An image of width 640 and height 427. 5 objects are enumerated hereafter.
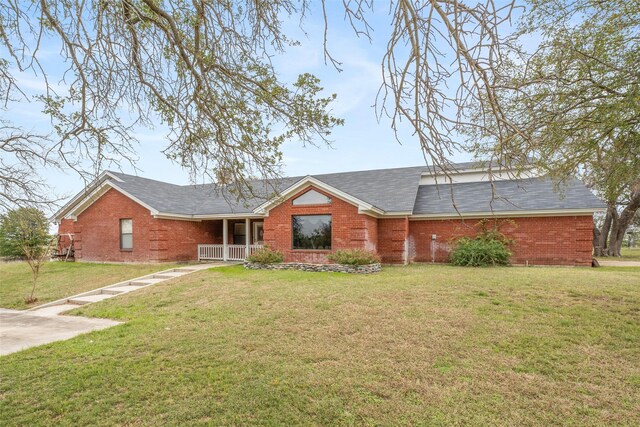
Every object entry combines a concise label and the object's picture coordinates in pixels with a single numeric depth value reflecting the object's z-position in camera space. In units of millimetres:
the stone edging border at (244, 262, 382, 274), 13984
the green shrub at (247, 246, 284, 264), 15656
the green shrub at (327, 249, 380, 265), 14172
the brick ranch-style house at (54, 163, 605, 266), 15734
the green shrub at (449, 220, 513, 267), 15617
